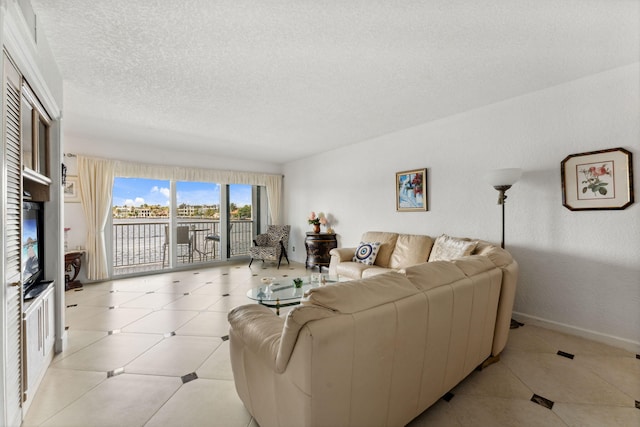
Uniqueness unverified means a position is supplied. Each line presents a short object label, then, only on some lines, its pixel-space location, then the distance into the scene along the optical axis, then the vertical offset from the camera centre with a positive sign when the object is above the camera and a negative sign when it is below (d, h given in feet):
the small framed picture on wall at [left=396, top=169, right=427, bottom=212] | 12.97 +1.08
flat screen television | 5.91 -0.70
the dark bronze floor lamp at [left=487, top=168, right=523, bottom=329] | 9.15 +1.14
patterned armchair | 18.83 -2.10
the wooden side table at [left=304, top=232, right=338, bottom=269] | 17.08 -2.12
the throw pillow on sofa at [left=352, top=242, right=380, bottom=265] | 13.17 -1.95
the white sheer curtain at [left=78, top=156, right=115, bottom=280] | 14.82 +0.44
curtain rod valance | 16.21 +2.70
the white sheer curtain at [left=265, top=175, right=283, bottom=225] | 21.80 +1.41
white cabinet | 5.59 -2.79
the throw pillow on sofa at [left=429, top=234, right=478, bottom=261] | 9.93 -1.36
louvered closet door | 4.62 -0.52
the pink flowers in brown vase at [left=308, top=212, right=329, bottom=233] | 18.12 -0.46
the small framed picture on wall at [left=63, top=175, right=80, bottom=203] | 14.65 +1.38
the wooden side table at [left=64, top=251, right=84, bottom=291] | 13.60 -2.69
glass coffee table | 8.79 -2.78
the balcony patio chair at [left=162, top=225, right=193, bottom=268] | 18.54 -1.87
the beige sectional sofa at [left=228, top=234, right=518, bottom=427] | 3.50 -2.02
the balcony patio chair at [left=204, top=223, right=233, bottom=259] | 20.72 -2.15
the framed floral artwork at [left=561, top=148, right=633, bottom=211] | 7.98 +0.96
